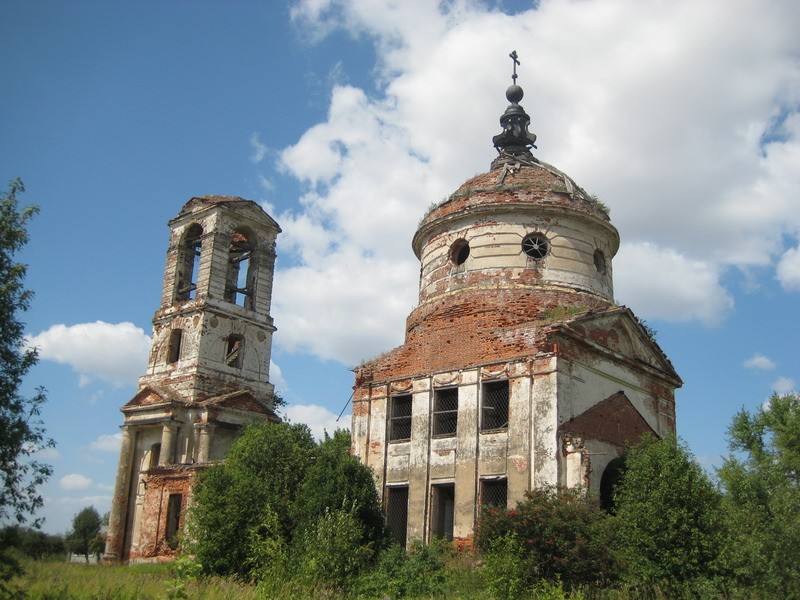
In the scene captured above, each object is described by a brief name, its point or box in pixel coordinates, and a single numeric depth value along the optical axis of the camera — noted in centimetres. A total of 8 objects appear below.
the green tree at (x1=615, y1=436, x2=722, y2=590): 1373
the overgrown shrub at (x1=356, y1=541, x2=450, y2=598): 1483
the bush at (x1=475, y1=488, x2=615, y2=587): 1394
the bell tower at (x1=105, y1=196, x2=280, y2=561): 2543
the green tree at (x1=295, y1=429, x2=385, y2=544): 1680
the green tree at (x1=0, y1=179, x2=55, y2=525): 967
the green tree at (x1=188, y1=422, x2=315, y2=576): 1755
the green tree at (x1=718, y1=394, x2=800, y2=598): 1348
